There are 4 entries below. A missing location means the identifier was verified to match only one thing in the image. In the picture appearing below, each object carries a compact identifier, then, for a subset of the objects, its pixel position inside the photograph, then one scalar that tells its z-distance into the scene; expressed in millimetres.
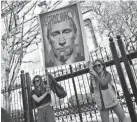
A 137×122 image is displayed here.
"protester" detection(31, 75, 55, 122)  3609
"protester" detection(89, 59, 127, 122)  3357
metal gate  3027
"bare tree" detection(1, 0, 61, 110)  7258
